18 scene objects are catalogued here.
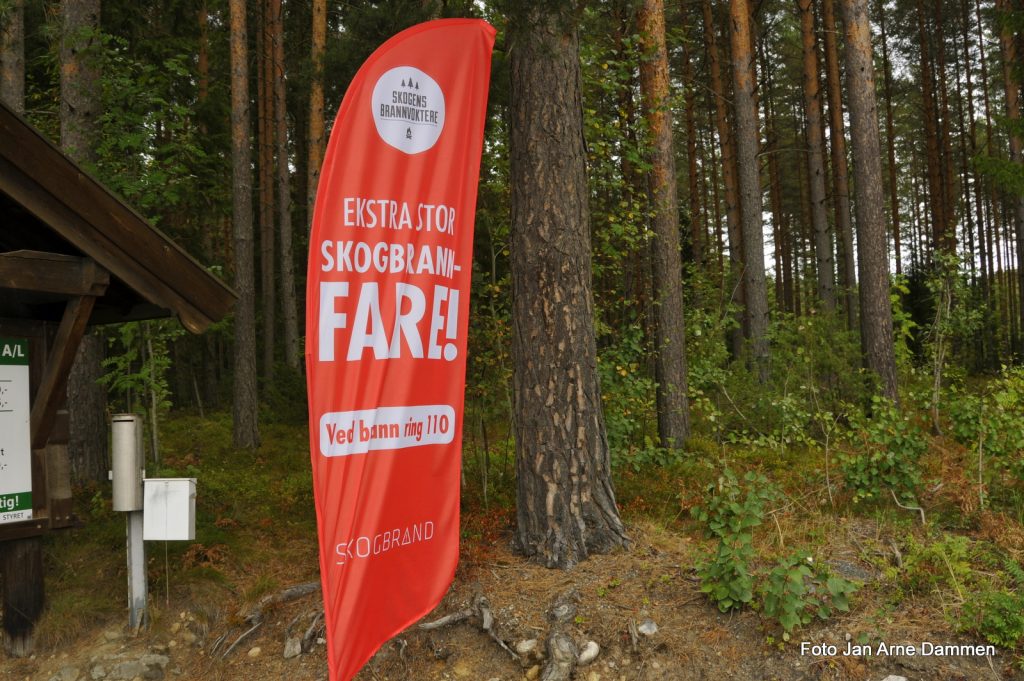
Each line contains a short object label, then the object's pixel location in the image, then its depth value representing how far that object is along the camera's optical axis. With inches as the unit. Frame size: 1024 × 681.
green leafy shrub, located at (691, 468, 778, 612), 189.2
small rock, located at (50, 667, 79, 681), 205.0
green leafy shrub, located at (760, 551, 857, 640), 178.4
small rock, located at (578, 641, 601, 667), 182.9
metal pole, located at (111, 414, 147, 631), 221.0
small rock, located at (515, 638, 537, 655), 187.8
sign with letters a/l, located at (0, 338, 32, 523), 207.9
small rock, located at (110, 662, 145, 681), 205.2
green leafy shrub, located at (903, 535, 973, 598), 192.9
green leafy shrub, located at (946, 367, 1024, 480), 259.3
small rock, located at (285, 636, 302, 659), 201.0
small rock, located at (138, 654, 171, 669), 210.4
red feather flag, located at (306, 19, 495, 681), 151.6
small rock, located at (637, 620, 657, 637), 188.4
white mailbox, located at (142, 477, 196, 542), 220.5
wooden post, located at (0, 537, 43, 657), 215.3
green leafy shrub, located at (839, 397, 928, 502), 246.7
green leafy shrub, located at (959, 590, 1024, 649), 168.2
